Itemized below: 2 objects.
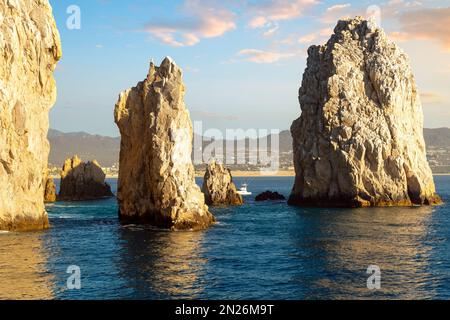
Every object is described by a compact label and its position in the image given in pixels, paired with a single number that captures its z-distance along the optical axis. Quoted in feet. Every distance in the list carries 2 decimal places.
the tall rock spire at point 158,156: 212.23
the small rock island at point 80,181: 447.01
